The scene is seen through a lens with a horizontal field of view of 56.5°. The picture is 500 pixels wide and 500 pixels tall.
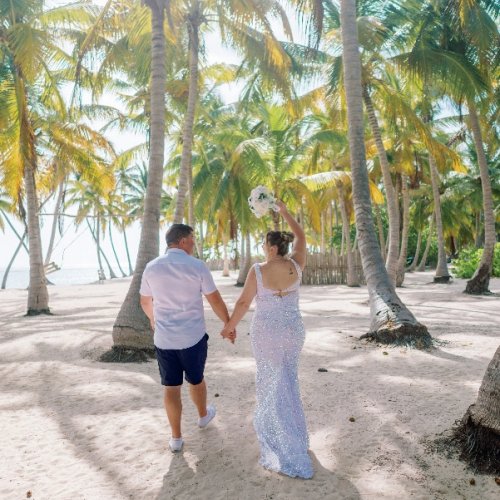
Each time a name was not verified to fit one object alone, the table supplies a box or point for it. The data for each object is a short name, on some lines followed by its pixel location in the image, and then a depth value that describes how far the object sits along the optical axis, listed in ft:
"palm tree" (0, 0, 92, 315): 33.88
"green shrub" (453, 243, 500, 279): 72.28
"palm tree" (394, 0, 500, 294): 38.88
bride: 11.18
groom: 11.68
